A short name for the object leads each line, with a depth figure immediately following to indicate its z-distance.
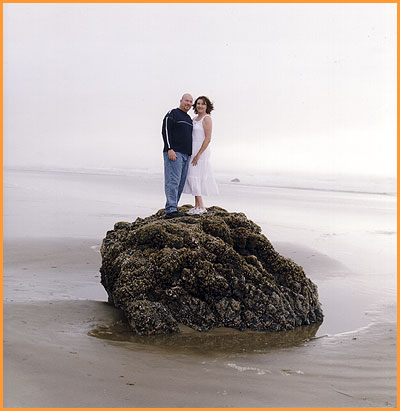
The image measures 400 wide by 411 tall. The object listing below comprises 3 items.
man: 7.99
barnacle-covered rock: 5.86
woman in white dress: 8.27
